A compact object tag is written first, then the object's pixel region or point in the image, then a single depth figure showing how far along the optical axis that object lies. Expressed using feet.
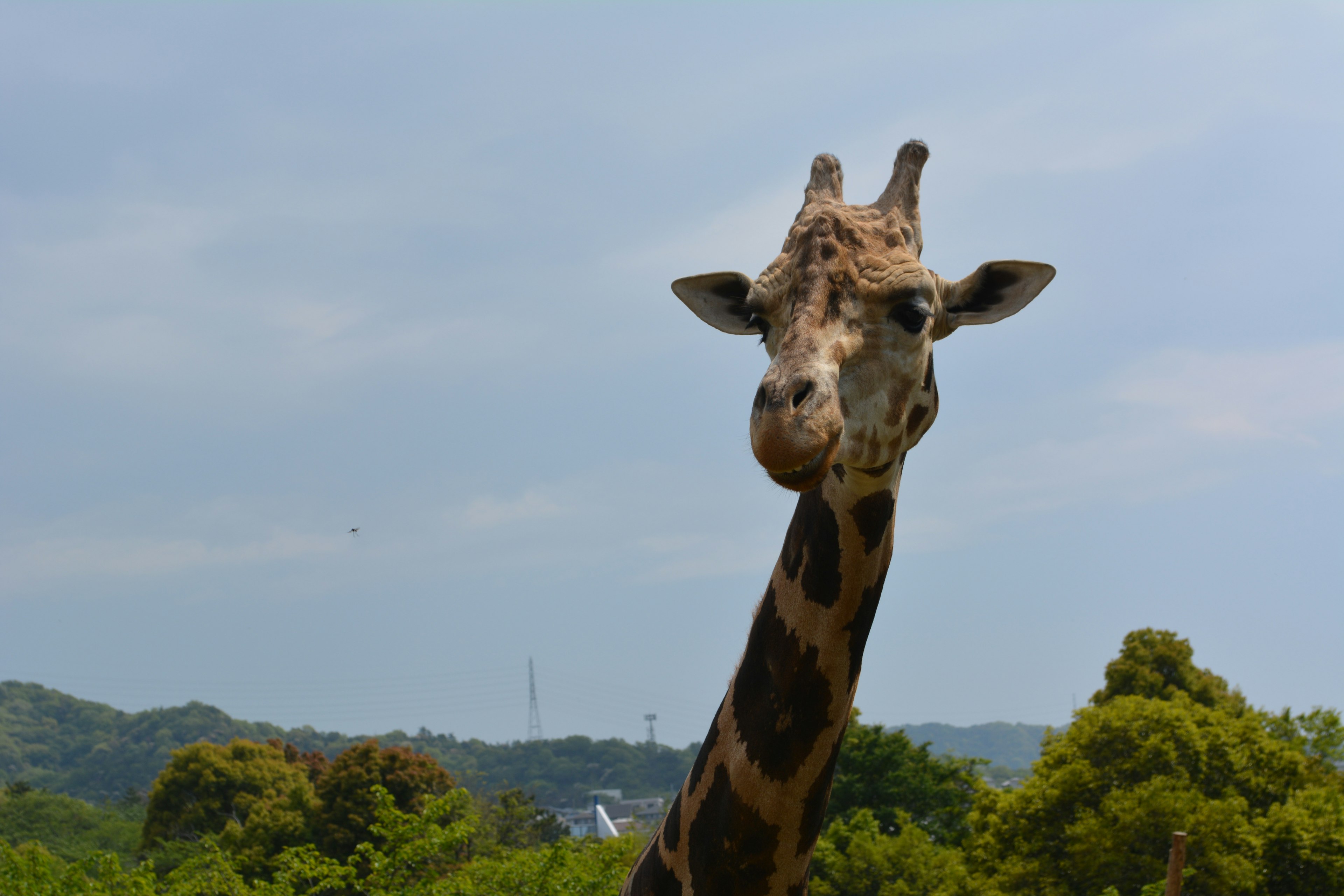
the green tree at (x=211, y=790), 190.80
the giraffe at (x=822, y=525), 12.24
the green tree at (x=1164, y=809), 61.26
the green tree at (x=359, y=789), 148.97
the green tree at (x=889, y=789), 124.67
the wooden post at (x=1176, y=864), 20.75
